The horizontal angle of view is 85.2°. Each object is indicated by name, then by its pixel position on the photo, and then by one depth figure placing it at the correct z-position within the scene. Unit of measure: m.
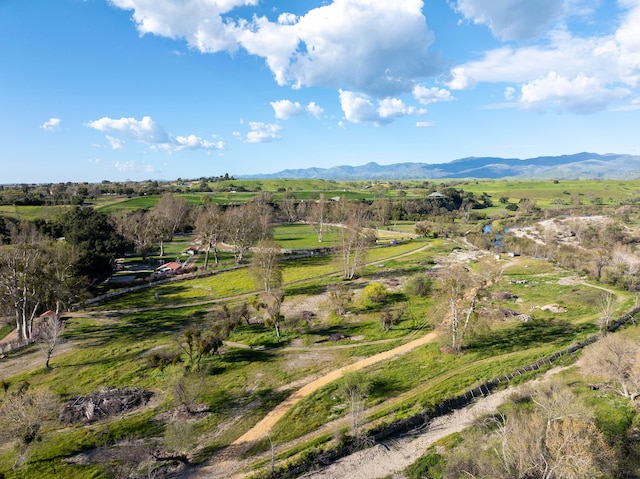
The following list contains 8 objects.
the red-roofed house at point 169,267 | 87.36
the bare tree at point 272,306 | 51.55
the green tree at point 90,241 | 69.50
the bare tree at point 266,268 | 69.00
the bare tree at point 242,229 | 98.75
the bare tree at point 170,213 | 128.88
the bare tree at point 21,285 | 49.59
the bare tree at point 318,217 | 146.16
